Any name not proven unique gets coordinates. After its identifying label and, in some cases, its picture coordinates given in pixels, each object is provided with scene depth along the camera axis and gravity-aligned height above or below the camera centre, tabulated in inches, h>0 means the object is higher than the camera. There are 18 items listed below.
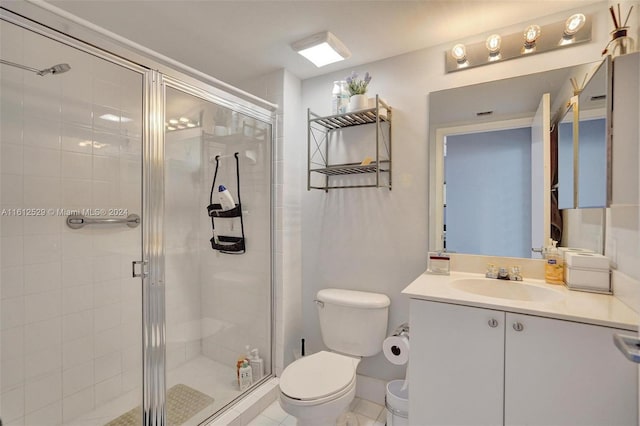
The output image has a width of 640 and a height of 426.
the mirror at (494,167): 60.3 +9.4
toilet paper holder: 64.2 -25.8
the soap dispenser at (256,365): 80.0 -41.0
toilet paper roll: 62.6 -28.9
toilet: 55.1 -32.9
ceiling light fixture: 65.7 +36.8
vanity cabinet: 40.1 -23.4
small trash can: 62.4 -41.1
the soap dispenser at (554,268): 57.4 -10.7
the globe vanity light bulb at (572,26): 55.9 +34.6
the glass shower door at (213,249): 66.7 -10.0
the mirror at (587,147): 45.0 +10.8
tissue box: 50.6 -10.5
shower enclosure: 52.6 -5.1
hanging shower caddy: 77.6 -2.6
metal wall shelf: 73.5 +17.4
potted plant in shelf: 72.9 +29.2
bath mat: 60.2 -41.9
